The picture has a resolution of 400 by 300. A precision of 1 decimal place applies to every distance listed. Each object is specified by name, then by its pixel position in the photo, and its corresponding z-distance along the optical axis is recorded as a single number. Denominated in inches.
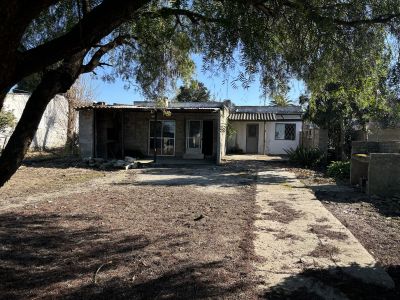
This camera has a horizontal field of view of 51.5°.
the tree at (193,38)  123.5
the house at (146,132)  799.7
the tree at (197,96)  1626.5
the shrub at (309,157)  779.4
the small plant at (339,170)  607.5
